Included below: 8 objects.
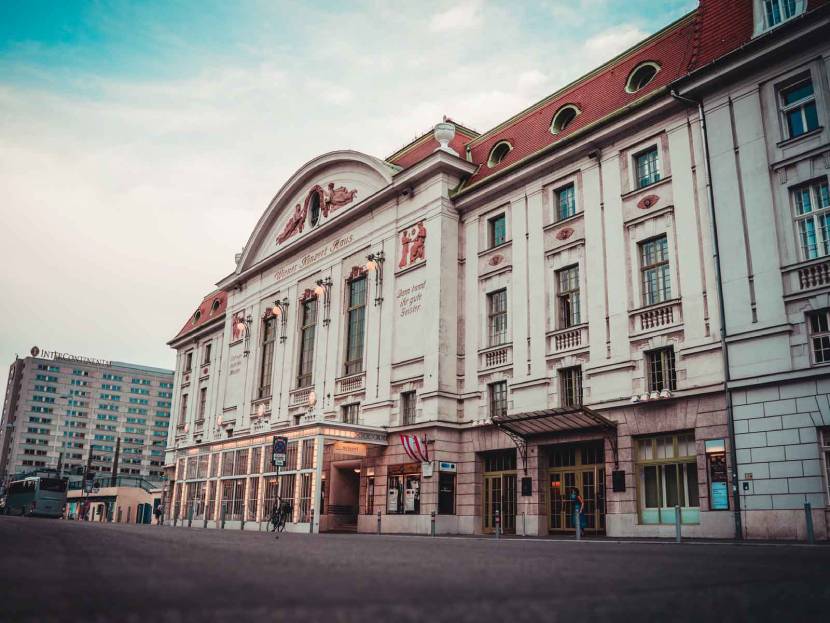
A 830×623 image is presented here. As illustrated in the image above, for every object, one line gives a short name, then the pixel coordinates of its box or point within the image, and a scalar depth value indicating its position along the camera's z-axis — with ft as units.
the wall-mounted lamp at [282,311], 139.33
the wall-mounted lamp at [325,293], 126.72
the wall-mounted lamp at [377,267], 116.47
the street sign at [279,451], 97.23
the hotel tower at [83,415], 502.38
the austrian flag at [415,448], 98.73
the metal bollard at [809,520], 53.16
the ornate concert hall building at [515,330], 77.77
